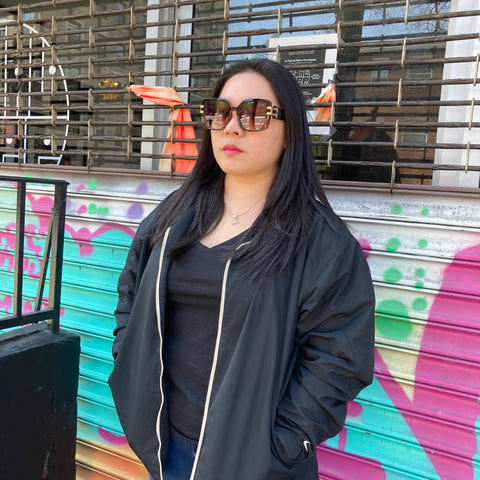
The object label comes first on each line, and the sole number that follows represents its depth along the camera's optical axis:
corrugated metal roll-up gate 2.15
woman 1.34
